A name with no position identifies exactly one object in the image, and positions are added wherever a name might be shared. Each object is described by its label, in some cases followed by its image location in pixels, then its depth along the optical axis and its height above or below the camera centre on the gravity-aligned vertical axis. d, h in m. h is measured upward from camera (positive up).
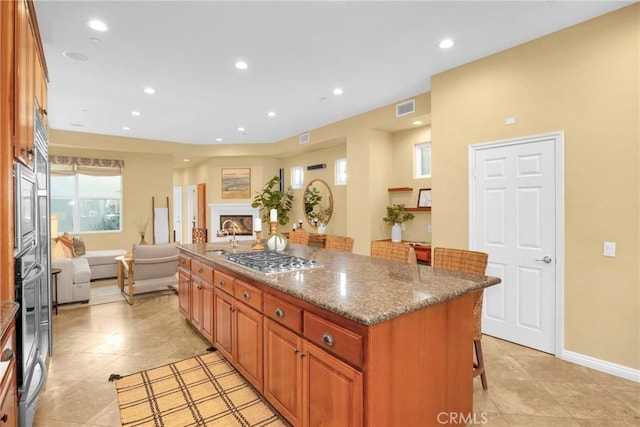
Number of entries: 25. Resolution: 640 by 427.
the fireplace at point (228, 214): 8.65 -0.13
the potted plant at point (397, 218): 5.64 -0.18
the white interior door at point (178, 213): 11.31 -0.12
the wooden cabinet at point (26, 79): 1.84 +0.87
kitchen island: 1.48 -0.71
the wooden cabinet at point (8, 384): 1.16 -0.65
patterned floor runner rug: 2.24 -1.42
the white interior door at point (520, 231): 3.20 -0.26
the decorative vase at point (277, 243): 3.38 -0.35
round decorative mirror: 7.34 +0.12
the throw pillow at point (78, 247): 6.50 -0.73
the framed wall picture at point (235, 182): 8.66 +0.72
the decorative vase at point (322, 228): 7.15 -0.43
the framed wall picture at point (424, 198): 5.44 +0.16
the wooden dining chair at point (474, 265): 2.37 -0.45
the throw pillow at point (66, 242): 5.63 -0.55
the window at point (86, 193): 7.32 +0.39
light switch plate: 2.84 -0.37
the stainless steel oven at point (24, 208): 1.84 +0.02
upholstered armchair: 4.81 -0.88
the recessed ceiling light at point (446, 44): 3.28 +1.66
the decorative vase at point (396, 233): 5.63 -0.43
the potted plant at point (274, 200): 8.14 +0.22
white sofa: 4.66 -1.01
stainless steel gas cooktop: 2.37 -0.43
